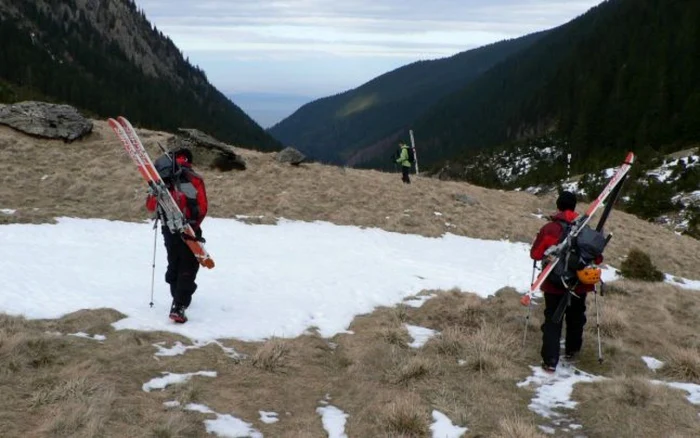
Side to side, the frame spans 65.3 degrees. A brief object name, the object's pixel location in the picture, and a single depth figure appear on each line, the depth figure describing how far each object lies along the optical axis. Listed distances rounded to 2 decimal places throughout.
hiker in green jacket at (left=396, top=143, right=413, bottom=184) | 24.34
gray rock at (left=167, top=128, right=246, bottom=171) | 22.85
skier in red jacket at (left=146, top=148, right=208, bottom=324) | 8.47
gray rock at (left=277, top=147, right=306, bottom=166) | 24.88
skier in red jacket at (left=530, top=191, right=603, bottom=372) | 7.88
